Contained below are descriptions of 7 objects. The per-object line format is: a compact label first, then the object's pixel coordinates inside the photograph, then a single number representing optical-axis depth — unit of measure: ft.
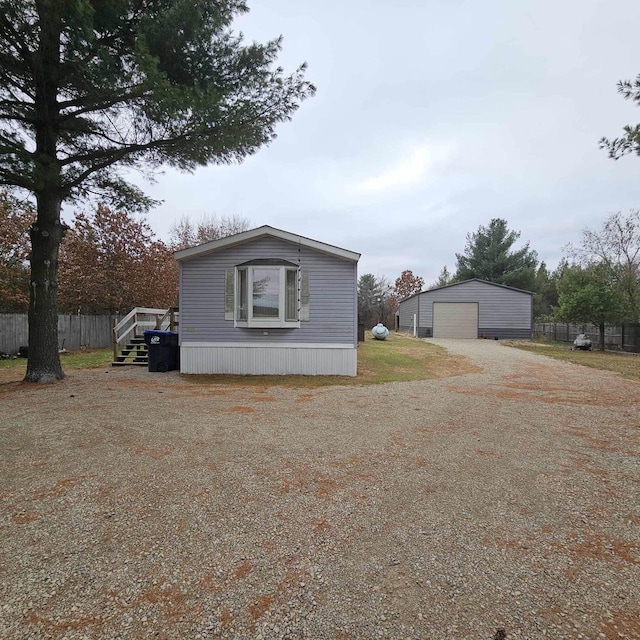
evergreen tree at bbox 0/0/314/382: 21.25
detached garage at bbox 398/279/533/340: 73.10
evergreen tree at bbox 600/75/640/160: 17.31
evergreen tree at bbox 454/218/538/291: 101.14
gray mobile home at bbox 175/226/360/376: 29.48
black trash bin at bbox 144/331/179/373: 32.19
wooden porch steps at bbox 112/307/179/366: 36.52
